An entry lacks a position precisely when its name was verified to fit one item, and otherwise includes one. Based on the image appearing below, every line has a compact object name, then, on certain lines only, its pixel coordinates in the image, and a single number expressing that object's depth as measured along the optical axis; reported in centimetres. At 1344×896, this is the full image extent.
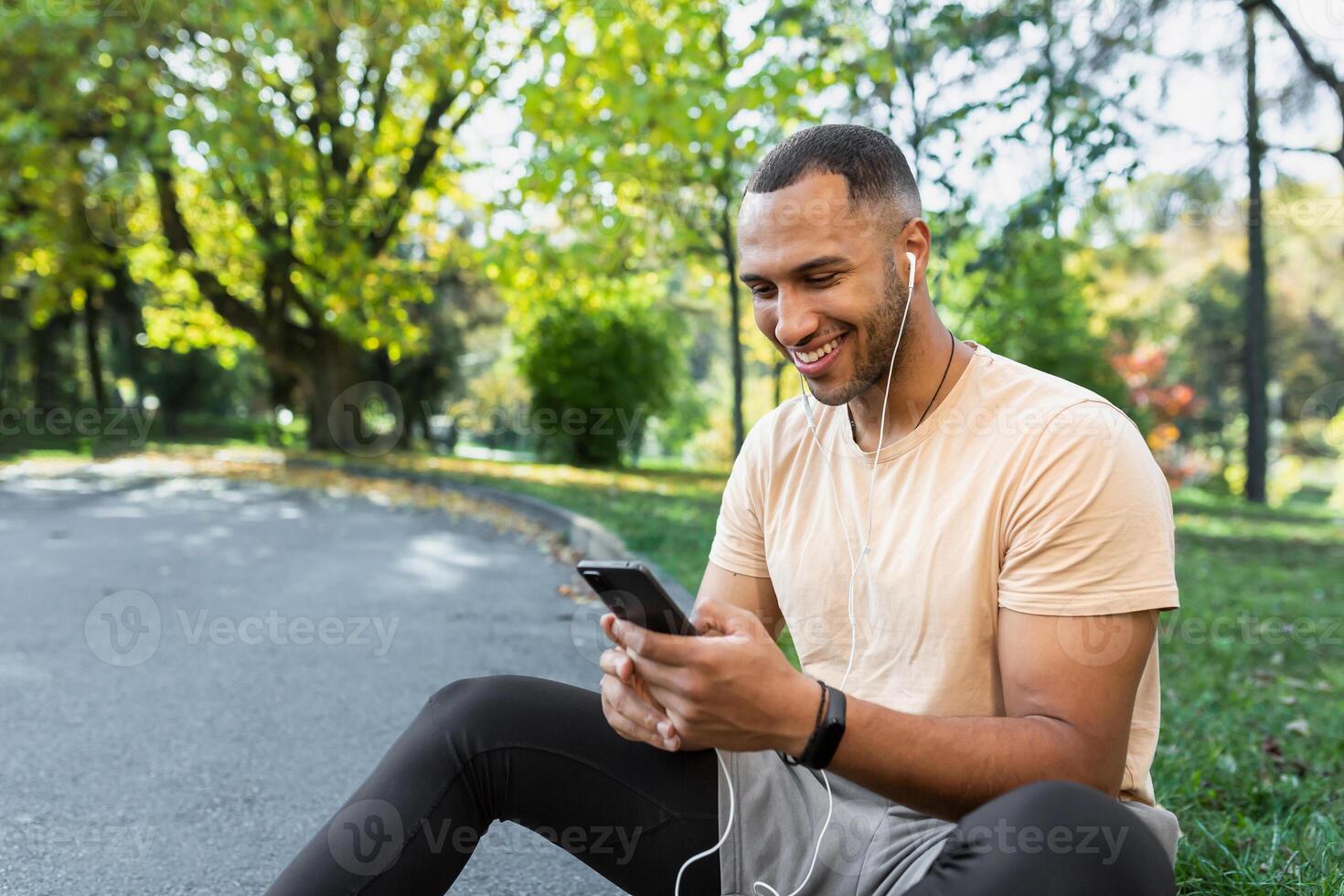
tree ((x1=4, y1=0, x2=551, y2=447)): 1482
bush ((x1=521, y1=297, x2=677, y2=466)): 2008
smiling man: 164
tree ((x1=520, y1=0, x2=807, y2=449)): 1007
